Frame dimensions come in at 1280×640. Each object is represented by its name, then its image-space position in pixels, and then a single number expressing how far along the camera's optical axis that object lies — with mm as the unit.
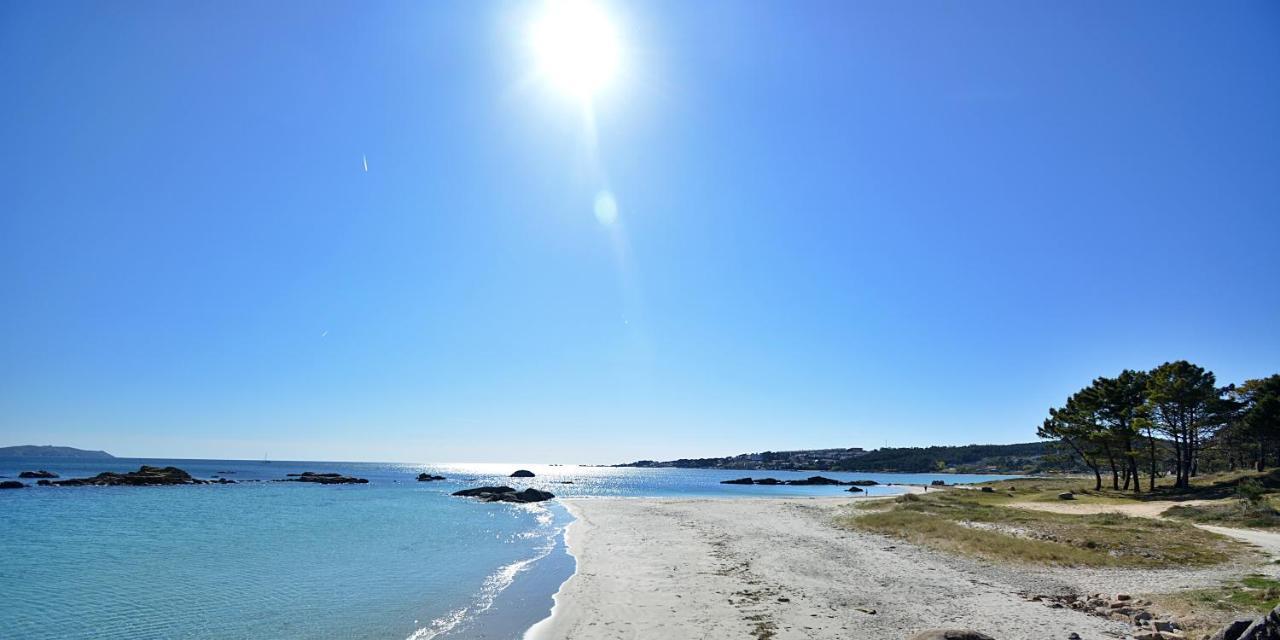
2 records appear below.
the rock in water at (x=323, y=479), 118431
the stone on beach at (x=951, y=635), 11945
